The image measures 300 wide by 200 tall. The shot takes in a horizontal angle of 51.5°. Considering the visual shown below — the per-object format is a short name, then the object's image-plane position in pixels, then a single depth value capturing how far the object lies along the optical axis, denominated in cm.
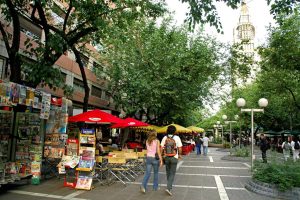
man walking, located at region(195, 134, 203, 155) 2719
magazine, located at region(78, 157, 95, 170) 941
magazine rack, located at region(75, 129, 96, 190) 926
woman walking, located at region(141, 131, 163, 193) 899
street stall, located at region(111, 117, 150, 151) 1566
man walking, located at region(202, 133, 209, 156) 2559
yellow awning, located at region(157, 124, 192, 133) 2306
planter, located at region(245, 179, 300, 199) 827
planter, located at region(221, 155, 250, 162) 2008
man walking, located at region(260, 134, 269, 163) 1875
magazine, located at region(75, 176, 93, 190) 915
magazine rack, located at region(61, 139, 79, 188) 950
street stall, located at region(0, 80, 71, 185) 866
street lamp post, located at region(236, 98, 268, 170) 1360
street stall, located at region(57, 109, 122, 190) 932
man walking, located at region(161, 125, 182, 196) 871
